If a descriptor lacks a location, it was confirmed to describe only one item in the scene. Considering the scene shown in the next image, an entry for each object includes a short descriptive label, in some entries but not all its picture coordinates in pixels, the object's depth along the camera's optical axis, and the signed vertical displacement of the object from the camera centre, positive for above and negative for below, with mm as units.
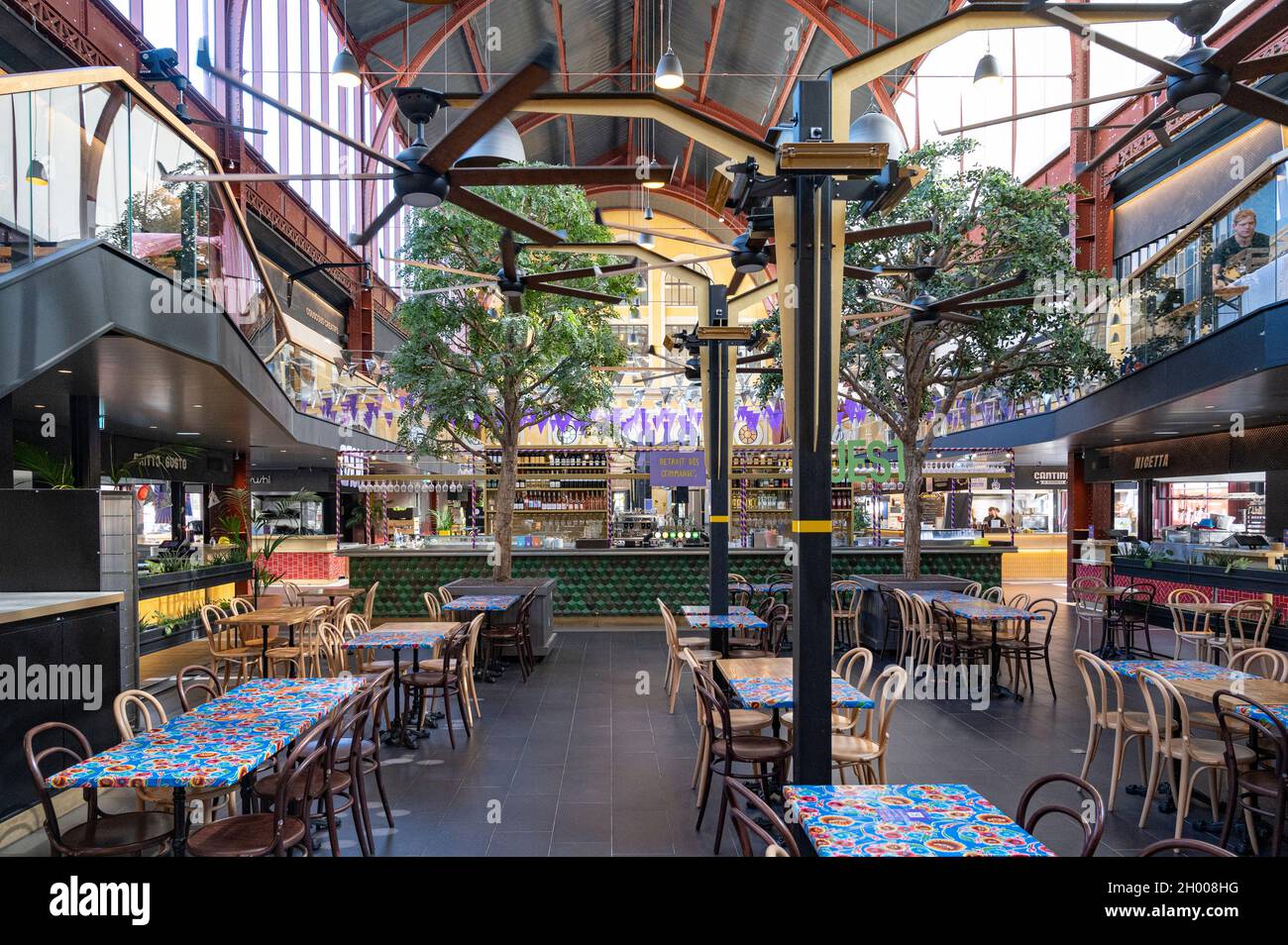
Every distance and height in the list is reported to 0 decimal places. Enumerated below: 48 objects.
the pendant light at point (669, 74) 9367 +5112
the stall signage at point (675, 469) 11578 +280
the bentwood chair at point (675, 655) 6293 -1445
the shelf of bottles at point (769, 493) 12805 -122
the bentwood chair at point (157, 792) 3514 -1411
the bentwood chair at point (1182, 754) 3920 -1414
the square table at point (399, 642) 5617 -1143
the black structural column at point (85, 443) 6906 +437
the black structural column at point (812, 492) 3506 -29
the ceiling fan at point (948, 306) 6309 +1515
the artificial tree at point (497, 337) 8570 +1740
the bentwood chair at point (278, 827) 2988 -1408
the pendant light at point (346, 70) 7746 +4267
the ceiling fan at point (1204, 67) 3377 +1919
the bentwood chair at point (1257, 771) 3324 -1379
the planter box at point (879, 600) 9023 -1400
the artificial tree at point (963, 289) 8461 +2023
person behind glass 6984 +2204
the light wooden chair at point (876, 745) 3998 -1411
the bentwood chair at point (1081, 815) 2301 -1064
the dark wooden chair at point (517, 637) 7645 -1504
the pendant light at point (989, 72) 7906 +4297
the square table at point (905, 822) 2326 -1117
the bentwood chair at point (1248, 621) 6844 -1376
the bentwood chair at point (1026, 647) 6801 -1465
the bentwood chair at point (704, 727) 4316 -1432
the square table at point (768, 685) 3980 -1120
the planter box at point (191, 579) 8062 -1054
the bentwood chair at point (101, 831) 2938 -1413
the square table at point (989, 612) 6602 -1138
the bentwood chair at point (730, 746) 3938 -1438
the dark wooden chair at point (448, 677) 5625 -1426
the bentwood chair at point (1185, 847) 2096 -1019
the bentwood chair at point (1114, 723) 4340 -1402
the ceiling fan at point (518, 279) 5477 +1602
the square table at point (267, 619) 6680 -1151
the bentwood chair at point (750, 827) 2237 -1036
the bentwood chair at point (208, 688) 4022 -1104
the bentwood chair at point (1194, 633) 7098 -1416
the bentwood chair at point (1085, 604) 8659 -1530
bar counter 10891 -1229
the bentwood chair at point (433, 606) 7452 -1157
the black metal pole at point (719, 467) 6957 +188
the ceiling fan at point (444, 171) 3207 +1500
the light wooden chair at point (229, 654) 6816 -1497
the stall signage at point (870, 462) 12047 +384
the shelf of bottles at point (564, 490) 13156 -47
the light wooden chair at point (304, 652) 6641 -1453
